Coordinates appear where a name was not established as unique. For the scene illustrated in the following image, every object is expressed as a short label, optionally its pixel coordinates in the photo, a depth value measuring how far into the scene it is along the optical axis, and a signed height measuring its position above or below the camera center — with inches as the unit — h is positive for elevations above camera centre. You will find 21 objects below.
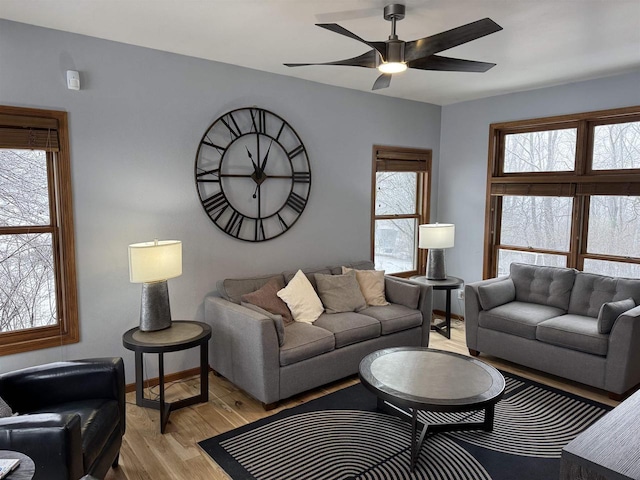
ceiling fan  87.3 +31.9
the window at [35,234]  117.5 -10.4
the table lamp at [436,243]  189.6 -19.2
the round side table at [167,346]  115.3 -39.0
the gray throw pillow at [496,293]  165.3 -36.2
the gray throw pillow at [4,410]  80.4 -39.3
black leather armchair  71.4 -41.4
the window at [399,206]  203.2 -3.9
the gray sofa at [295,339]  126.1 -44.7
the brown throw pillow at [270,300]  143.3 -33.6
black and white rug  100.1 -61.3
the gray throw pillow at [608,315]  134.0 -35.0
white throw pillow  149.9 -35.0
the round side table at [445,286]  185.3 -36.9
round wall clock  150.2 +8.3
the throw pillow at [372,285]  171.3 -34.1
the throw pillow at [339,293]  159.6 -35.0
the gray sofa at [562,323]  133.0 -41.4
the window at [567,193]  162.6 +2.2
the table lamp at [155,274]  118.0 -21.0
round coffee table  98.3 -44.4
